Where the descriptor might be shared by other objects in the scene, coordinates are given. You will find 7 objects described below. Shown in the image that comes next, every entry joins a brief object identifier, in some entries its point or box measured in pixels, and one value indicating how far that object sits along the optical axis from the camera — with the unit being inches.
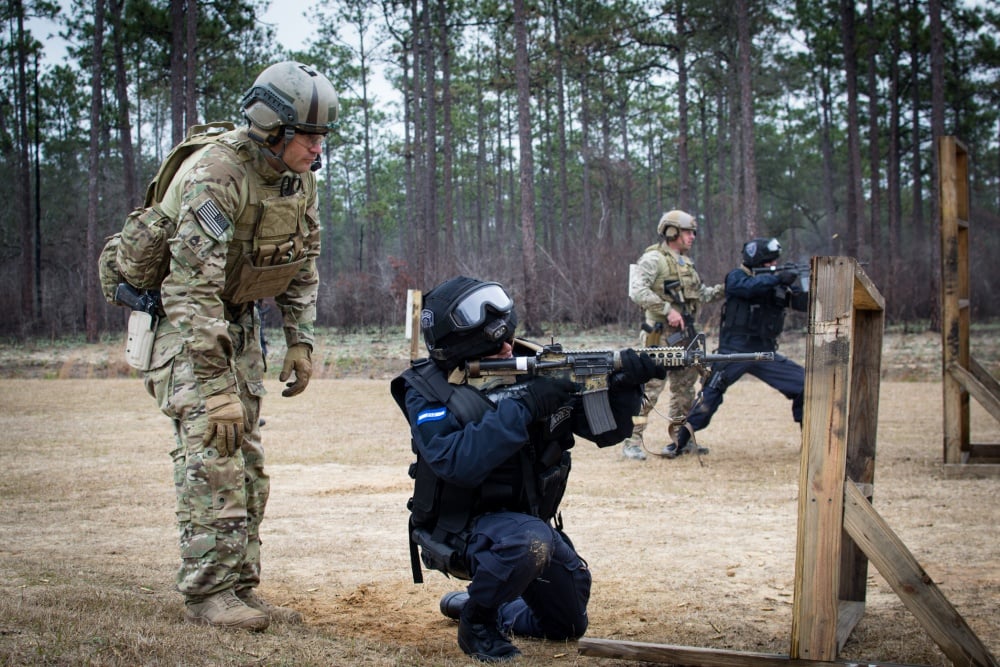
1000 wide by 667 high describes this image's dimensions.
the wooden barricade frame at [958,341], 318.3
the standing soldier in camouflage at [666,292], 376.8
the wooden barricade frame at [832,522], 134.4
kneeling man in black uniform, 147.9
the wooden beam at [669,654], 142.0
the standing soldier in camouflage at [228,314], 159.6
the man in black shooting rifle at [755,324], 350.9
